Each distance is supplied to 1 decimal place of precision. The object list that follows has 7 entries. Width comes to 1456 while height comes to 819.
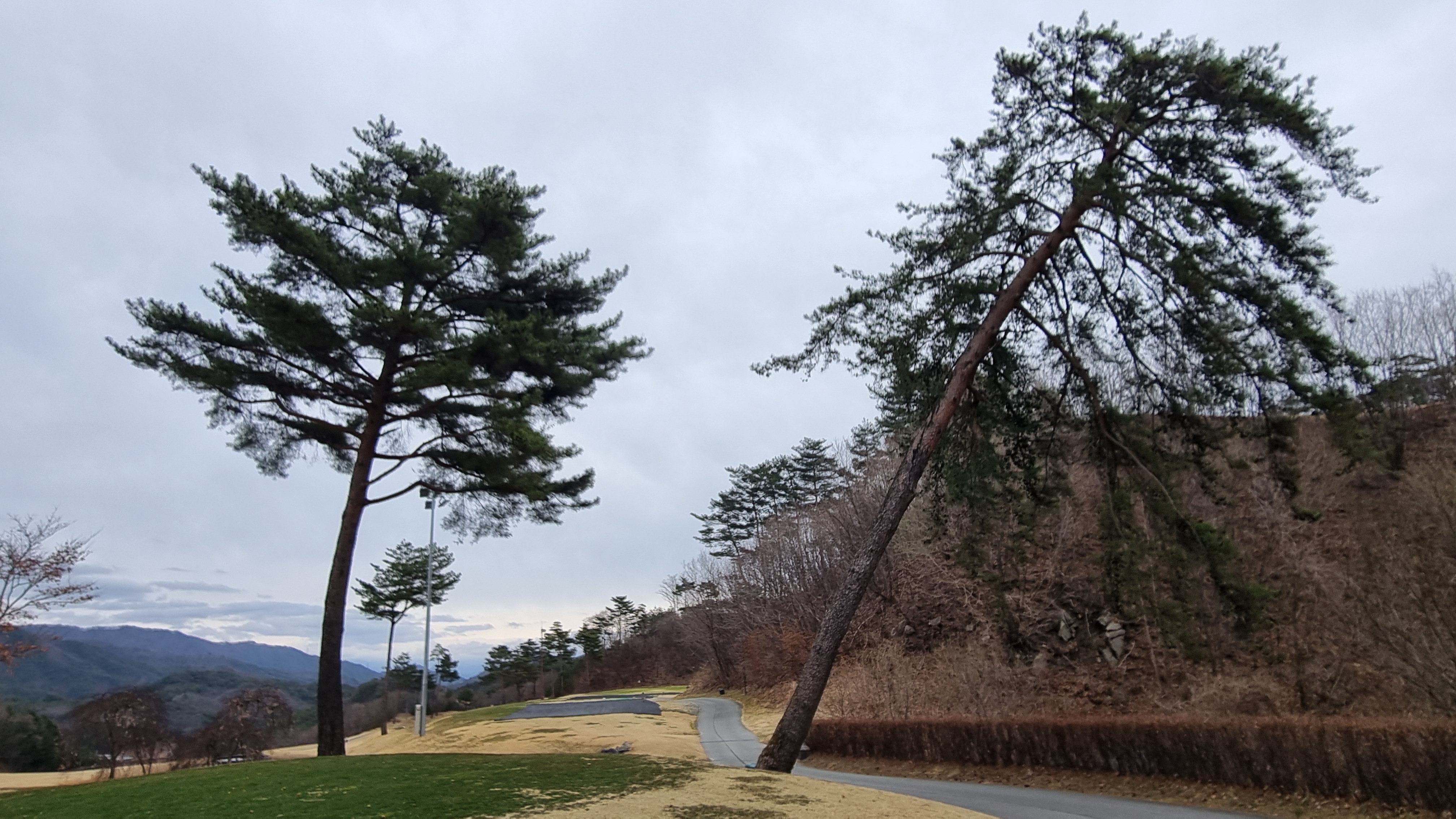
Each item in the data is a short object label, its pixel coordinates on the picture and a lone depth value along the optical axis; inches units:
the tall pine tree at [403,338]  583.8
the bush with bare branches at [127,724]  839.1
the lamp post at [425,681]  1149.7
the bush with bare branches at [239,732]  906.7
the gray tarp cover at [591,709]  1280.8
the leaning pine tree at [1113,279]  417.1
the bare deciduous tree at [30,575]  650.8
